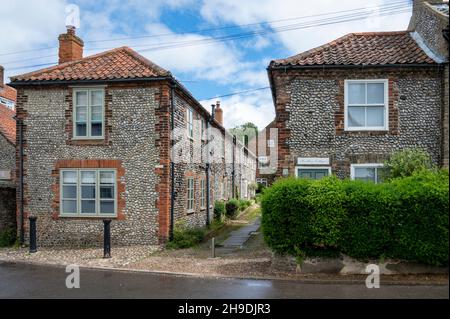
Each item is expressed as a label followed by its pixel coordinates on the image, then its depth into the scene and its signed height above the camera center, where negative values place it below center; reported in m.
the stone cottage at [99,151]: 16.12 +0.44
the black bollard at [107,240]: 14.26 -2.58
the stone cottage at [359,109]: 14.20 +1.84
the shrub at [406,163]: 13.06 +0.03
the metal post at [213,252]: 14.30 -2.96
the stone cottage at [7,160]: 17.45 +0.10
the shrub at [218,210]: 25.41 -2.75
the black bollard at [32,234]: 15.41 -2.56
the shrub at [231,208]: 28.30 -2.96
